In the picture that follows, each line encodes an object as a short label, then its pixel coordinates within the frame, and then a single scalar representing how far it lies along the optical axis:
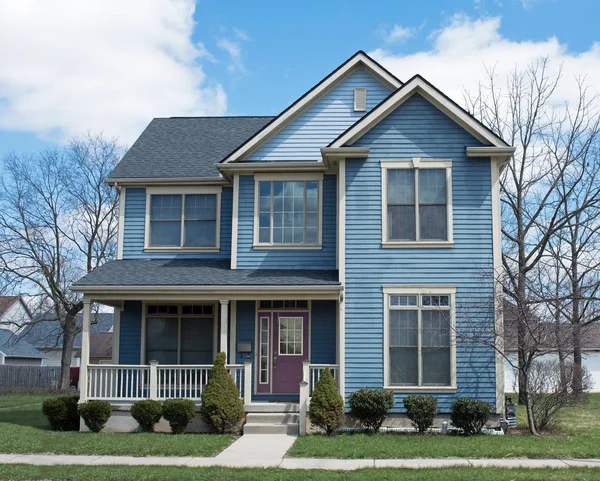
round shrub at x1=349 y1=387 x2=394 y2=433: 16.11
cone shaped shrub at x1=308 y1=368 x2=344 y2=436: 15.69
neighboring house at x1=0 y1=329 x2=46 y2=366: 49.44
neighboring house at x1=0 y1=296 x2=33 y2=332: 56.79
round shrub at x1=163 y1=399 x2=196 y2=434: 16.30
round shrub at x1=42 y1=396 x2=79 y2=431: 17.14
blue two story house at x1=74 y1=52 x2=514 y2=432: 17.05
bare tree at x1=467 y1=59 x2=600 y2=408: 26.73
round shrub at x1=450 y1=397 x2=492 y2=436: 16.05
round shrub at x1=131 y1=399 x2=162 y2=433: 16.47
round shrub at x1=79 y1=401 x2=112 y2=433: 16.64
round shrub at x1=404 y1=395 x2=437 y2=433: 16.16
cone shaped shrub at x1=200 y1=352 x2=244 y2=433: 16.16
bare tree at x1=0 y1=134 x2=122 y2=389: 36.28
